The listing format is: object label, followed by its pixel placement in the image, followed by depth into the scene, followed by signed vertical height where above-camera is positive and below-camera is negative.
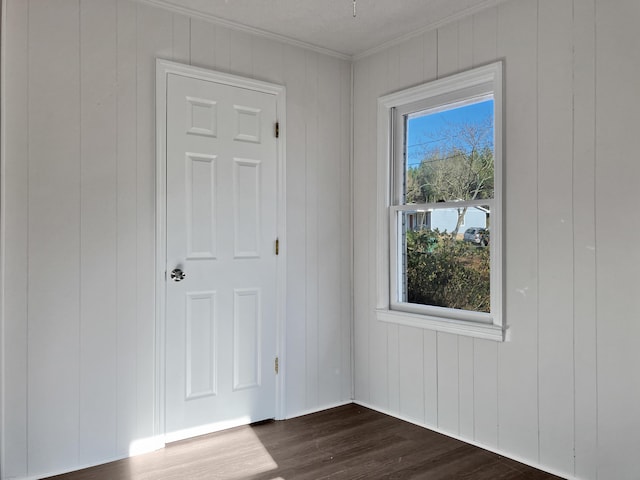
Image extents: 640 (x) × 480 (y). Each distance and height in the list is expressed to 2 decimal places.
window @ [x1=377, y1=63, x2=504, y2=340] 3.01 +0.21
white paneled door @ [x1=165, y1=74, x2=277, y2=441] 3.07 -0.12
